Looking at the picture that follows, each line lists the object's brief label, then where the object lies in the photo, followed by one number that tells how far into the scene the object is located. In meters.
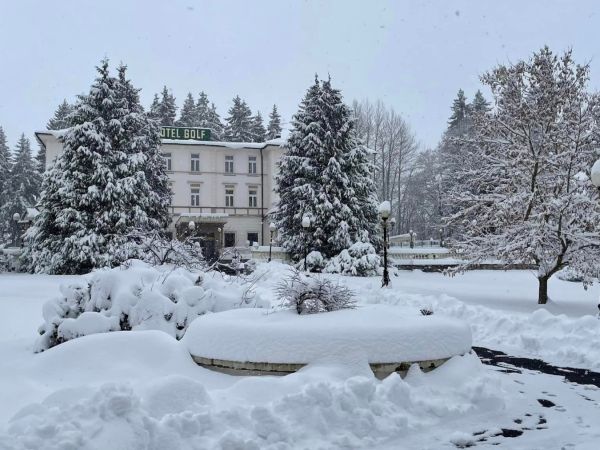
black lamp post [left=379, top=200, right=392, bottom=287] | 18.95
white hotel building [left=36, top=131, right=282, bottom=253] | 49.47
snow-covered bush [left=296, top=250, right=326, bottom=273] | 31.56
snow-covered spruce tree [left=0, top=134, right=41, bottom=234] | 63.34
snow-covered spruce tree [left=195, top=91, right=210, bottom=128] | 74.38
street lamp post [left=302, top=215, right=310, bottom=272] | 28.20
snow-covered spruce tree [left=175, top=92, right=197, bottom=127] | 73.69
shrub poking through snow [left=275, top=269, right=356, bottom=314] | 7.96
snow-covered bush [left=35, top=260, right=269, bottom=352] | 8.85
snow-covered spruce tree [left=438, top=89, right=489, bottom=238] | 53.94
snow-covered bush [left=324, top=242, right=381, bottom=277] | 28.83
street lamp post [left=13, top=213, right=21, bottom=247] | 64.06
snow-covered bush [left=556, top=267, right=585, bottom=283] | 26.95
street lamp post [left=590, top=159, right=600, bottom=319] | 10.59
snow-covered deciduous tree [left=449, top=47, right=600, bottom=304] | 15.59
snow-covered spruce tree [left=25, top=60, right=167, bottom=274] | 28.31
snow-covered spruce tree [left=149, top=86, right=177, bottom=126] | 67.06
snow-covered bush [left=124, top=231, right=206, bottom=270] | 13.35
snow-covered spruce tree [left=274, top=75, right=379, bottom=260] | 33.06
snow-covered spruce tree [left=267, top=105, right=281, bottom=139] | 66.89
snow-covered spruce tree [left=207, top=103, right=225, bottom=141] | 70.75
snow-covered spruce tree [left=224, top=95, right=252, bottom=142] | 69.44
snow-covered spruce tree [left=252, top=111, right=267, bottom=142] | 68.38
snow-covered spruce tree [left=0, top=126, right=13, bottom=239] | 63.97
